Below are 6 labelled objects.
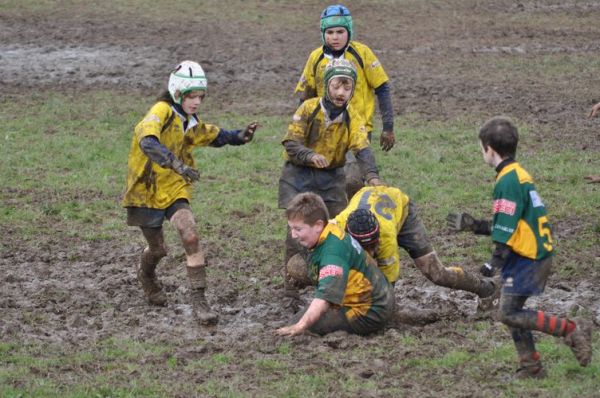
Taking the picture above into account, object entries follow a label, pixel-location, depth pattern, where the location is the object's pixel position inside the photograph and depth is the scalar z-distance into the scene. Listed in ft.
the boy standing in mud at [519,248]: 45.98
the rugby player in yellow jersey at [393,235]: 53.26
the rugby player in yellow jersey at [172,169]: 57.93
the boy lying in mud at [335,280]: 51.16
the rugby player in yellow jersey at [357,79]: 65.72
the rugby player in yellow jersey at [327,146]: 59.21
